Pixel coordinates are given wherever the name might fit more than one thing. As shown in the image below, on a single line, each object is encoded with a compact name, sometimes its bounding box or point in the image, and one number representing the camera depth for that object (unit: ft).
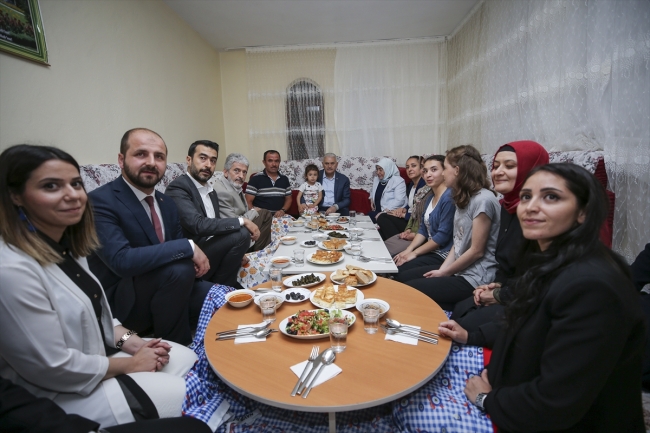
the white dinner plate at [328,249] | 7.66
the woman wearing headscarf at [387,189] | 14.67
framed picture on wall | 6.45
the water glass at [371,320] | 4.05
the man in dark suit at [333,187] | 15.62
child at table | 14.97
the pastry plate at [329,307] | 4.62
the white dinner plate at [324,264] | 6.67
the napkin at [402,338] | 3.83
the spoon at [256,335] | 3.98
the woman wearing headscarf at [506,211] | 5.41
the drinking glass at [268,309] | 4.40
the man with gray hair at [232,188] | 10.27
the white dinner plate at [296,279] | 5.47
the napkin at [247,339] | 3.92
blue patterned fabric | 3.33
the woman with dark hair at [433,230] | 8.25
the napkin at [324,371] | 3.22
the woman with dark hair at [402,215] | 13.23
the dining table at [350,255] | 6.50
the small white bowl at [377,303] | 4.39
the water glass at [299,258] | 6.81
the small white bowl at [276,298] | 4.66
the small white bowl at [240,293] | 4.74
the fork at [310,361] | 3.05
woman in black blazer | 2.57
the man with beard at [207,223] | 8.11
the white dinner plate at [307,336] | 3.85
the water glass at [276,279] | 5.34
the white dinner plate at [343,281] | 5.54
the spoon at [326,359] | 3.26
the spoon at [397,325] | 4.02
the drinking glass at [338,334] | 3.68
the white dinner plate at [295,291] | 4.89
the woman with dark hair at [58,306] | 2.94
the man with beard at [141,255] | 5.72
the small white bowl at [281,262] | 6.61
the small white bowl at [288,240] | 8.61
